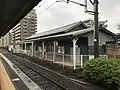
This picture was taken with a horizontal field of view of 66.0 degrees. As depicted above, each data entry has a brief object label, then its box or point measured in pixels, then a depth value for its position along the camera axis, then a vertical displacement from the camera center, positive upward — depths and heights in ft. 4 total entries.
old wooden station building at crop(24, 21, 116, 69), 26.70 +0.73
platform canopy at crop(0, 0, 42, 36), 5.92 +2.86
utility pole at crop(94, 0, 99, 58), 21.75 +1.49
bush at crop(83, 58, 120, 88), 16.94 -4.97
